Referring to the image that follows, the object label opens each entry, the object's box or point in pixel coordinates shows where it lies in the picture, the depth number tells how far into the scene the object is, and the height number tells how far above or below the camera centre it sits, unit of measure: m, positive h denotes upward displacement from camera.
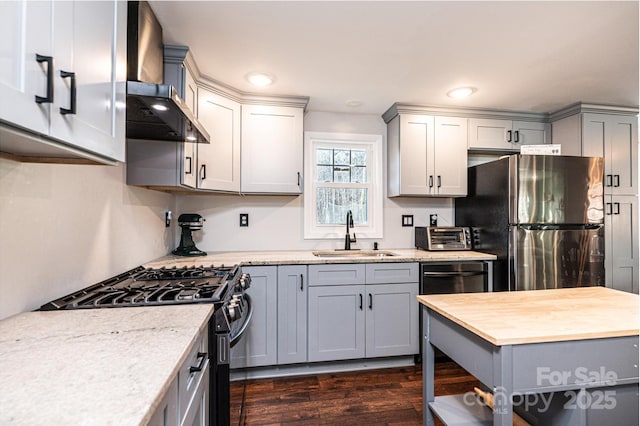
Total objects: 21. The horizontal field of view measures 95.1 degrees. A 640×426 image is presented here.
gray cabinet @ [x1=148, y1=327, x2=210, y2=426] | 0.72 -0.51
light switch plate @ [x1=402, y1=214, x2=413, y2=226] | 3.05 -0.02
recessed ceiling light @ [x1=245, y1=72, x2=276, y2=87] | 2.18 +1.06
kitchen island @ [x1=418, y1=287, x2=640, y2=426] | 1.00 -0.50
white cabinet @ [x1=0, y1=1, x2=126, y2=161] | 0.60 +0.36
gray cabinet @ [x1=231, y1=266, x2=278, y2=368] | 2.17 -0.75
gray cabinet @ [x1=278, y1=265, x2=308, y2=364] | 2.22 -0.73
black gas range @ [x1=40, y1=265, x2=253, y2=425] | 1.14 -0.33
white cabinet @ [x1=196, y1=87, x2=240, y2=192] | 2.15 +0.57
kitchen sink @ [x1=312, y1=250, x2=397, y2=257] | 2.71 -0.33
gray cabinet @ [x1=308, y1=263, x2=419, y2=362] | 2.27 -0.74
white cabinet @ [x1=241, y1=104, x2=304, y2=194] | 2.49 +0.59
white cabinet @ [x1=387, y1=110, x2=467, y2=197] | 2.75 +0.59
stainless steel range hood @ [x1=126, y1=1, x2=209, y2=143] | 1.17 +0.49
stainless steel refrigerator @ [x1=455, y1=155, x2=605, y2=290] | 2.36 -0.03
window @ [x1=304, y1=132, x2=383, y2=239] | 2.92 +0.34
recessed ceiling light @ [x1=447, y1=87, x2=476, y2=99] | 2.42 +1.07
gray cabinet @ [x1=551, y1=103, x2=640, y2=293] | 2.74 +0.48
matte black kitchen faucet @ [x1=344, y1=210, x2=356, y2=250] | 2.82 -0.18
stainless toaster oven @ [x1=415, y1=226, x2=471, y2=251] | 2.77 -0.19
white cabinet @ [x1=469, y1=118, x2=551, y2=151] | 2.87 +0.85
